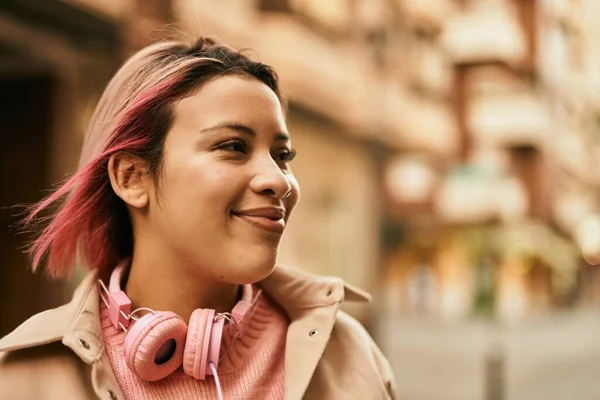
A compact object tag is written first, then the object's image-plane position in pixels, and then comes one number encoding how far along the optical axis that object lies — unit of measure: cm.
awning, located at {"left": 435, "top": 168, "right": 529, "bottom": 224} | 1044
